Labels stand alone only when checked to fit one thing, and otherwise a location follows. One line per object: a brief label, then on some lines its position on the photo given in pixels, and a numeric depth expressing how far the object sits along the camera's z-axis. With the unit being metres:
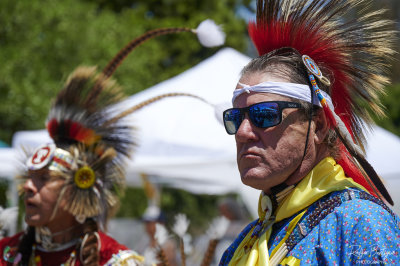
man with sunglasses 2.59
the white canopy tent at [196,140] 4.87
